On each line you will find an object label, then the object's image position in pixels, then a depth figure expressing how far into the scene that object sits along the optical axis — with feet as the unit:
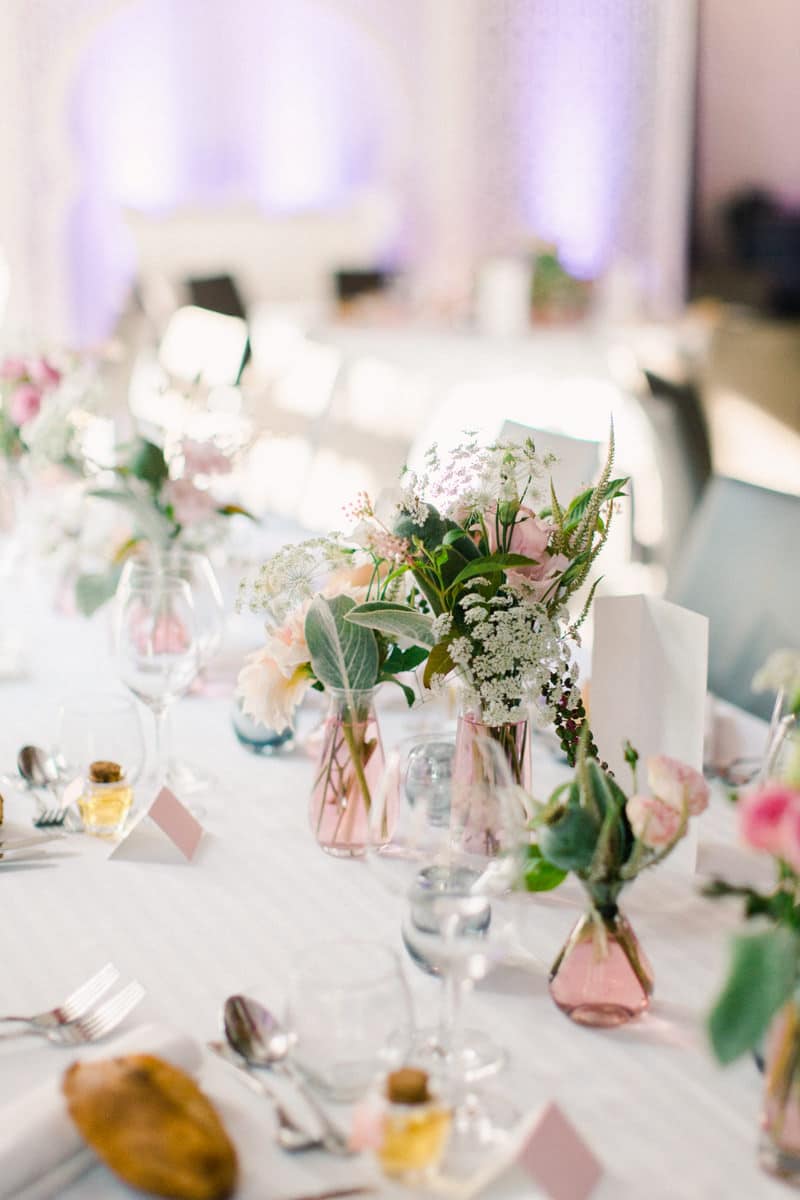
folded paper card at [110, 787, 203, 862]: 3.89
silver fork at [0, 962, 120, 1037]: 3.01
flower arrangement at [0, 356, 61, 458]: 6.38
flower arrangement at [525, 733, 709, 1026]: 2.94
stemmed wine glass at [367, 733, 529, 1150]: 2.68
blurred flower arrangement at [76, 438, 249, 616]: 5.58
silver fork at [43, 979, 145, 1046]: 2.97
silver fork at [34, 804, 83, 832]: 4.12
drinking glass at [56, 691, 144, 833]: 4.25
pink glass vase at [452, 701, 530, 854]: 2.81
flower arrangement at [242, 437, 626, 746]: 3.55
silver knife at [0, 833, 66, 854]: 3.94
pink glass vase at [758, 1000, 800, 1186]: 2.37
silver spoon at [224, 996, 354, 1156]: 2.84
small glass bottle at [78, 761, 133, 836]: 4.10
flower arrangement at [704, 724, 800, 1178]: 2.22
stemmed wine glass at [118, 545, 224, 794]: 4.43
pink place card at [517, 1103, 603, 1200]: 2.41
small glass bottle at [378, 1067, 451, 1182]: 2.39
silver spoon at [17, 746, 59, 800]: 4.42
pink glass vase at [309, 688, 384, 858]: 3.90
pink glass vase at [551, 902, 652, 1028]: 3.05
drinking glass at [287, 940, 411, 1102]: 2.63
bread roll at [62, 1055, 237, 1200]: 2.41
